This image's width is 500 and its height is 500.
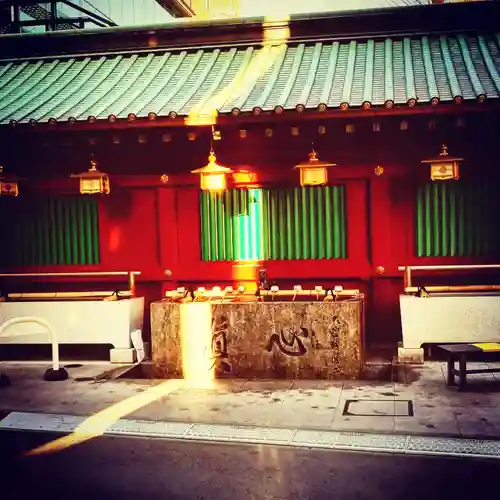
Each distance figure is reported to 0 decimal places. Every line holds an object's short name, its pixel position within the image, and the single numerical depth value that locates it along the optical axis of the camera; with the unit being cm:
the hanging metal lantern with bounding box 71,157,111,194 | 997
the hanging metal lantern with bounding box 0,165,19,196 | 1023
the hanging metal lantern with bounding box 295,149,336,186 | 936
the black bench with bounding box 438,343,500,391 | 800
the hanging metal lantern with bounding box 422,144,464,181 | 910
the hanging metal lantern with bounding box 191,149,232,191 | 934
